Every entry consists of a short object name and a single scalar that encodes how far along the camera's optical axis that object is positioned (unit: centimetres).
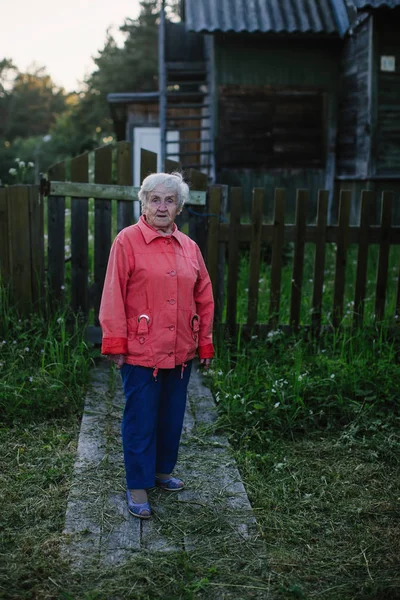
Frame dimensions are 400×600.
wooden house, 1210
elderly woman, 311
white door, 1568
